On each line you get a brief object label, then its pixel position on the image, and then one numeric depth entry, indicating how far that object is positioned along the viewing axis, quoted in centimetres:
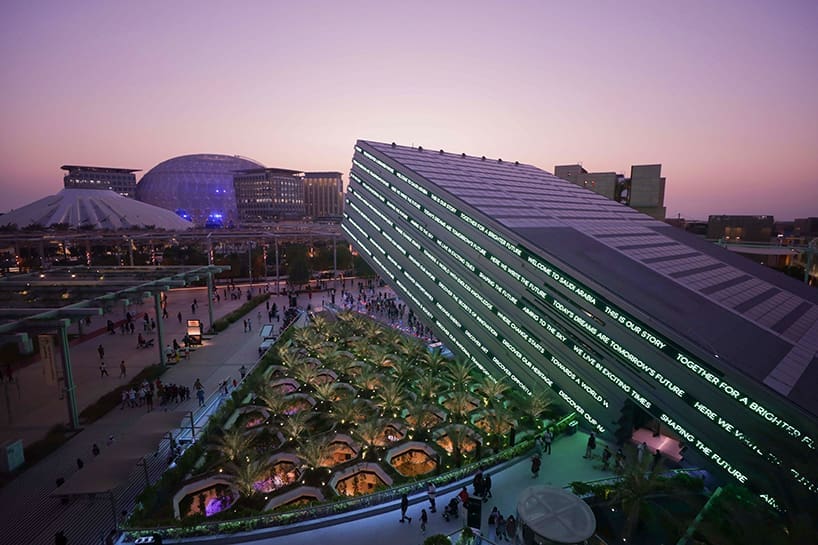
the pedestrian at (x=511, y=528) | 1519
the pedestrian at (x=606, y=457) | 2011
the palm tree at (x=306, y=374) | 2845
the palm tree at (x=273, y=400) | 2414
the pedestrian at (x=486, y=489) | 1747
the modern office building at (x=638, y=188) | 6775
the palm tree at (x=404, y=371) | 2941
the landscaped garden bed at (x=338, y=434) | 1747
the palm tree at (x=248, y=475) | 1747
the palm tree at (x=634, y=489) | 1508
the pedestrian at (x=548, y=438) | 2134
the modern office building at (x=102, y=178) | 17075
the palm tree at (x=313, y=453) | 1928
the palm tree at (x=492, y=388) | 2588
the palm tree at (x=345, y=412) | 2356
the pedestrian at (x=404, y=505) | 1605
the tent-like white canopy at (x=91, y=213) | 8938
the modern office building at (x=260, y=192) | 19450
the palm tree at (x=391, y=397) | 2550
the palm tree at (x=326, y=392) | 2627
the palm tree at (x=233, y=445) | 1944
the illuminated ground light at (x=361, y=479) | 1953
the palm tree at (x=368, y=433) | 2124
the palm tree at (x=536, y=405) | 2355
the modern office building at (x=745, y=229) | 8231
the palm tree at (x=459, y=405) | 2483
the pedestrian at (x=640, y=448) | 1891
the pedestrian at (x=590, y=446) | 2080
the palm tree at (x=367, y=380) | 2811
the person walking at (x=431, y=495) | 1659
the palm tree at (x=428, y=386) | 2723
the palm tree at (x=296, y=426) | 2183
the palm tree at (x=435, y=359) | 3156
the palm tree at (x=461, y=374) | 2823
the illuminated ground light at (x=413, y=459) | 2186
